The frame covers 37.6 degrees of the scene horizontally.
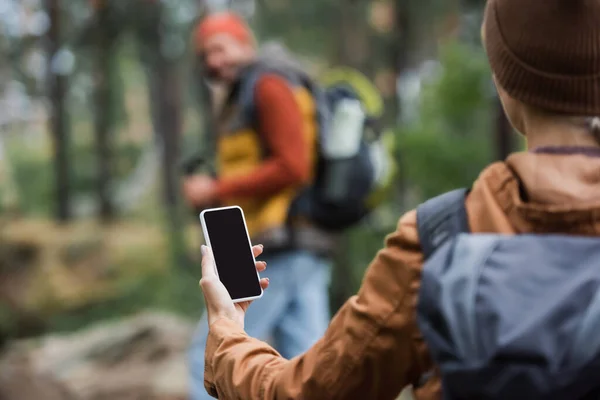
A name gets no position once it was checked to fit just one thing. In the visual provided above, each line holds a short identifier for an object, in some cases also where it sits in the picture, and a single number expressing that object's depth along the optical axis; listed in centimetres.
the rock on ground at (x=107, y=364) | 631
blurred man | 340
